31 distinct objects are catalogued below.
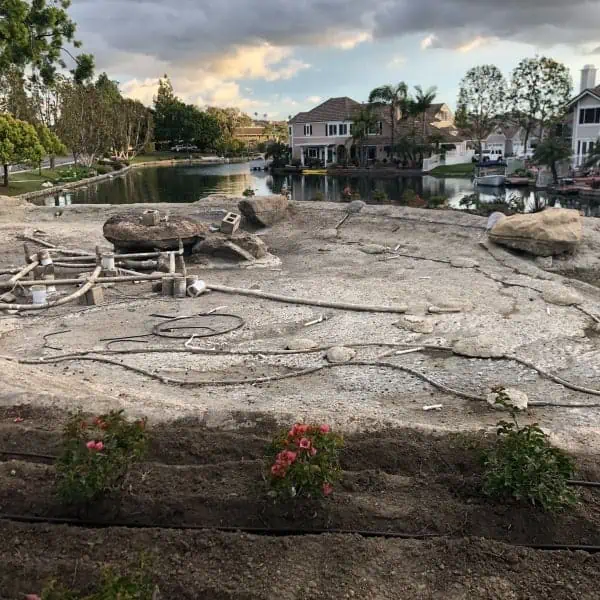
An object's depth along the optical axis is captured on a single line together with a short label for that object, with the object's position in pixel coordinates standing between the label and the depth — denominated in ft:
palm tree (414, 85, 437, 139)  194.82
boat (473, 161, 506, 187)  150.00
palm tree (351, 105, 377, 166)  199.52
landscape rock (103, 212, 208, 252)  52.49
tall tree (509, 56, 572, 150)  204.44
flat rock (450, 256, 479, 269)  52.60
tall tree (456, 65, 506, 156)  229.86
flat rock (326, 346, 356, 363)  30.76
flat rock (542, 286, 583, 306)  40.76
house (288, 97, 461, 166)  209.26
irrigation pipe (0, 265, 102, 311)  39.45
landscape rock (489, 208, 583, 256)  55.52
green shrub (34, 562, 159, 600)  10.91
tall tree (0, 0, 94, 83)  149.18
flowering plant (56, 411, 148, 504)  15.61
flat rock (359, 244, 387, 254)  58.75
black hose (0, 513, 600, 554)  15.11
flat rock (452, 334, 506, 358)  30.83
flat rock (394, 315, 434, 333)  35.43
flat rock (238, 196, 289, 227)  72.13
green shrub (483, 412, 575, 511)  15.81
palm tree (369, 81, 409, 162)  200.64
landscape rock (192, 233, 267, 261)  55.36
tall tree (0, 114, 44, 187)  120.76
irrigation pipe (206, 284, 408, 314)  39.02
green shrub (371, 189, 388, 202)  97.09
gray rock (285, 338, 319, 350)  32.45
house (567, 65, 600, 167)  154.30
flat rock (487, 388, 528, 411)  24.71
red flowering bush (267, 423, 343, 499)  15.35
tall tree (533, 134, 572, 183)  132.05
